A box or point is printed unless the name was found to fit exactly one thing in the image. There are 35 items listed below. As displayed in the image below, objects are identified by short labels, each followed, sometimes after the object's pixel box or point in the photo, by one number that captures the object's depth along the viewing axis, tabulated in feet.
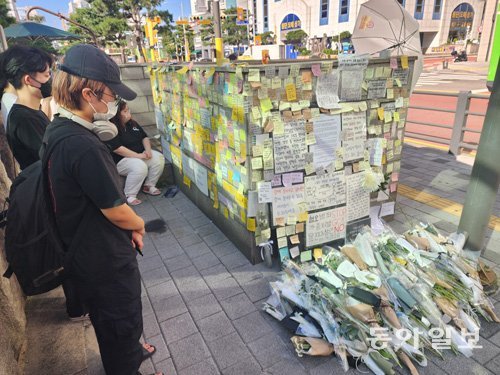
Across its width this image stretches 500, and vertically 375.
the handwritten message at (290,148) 10.11
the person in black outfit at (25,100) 9.18
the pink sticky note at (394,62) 11.23
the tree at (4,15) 81.43
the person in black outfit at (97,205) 5.28
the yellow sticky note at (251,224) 10.79
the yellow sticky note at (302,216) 11.05
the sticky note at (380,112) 11.55
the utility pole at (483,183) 9.23
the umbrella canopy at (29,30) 33.84
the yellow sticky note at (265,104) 9.55
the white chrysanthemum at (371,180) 11.89
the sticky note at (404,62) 11.41
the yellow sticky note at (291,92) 9.73
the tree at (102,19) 113.19
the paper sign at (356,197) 11.82
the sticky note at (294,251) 11.31
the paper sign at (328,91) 10.24
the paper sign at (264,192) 10.31
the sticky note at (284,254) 11.10
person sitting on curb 16.65
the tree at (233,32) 185.68
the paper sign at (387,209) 13.32
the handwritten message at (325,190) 11.00
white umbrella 12.59
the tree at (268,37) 176.64
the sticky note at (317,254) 11.60
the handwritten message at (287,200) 10.57
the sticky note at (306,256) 11.50
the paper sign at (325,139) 10.59
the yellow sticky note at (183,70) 13.13
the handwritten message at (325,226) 11.41
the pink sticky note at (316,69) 9.82
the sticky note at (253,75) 9.11
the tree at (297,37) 162.20
